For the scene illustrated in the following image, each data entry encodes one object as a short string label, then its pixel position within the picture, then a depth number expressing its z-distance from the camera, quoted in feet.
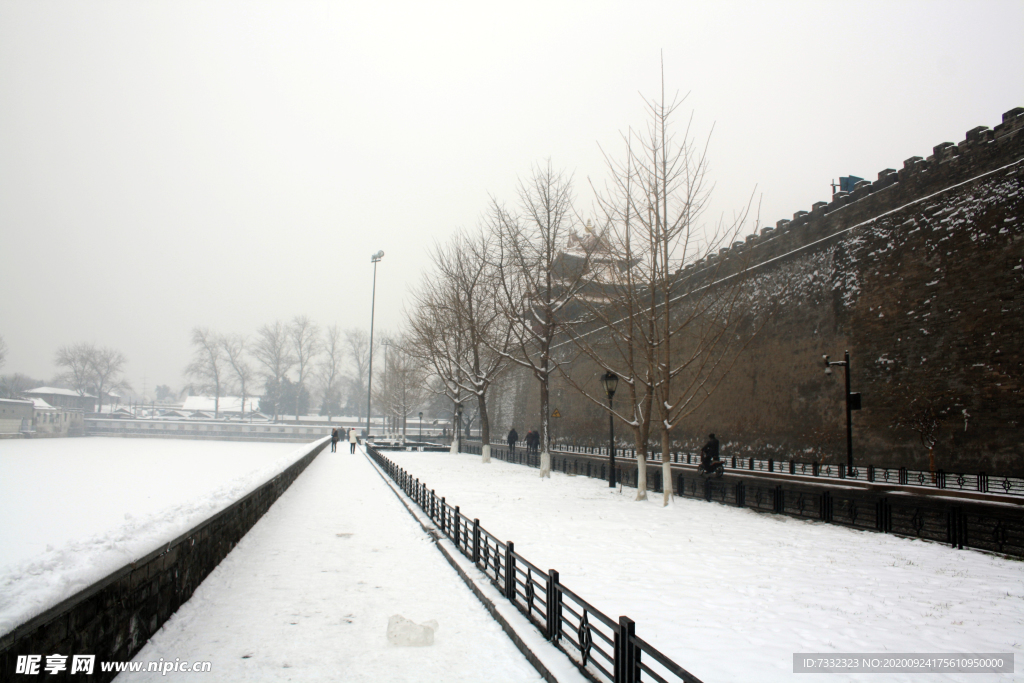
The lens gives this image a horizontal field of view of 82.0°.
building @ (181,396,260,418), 329.54
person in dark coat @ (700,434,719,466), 50.26
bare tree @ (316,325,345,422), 271.49
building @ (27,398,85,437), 194.59
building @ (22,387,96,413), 231.50
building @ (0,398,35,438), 172.45
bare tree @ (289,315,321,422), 265.46
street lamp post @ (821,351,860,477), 54.77
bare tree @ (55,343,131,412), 266.77
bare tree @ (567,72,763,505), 44.11
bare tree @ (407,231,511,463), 86.74
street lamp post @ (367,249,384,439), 156.46
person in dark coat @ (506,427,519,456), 103.06
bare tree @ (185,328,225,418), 267.18
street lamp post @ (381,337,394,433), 185.12
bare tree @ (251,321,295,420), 264.72
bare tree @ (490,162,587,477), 66.03
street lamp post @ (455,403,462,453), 109.05
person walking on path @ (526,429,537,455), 96.27
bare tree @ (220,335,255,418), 266.57
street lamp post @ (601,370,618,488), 51.52
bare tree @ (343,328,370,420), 265.75
